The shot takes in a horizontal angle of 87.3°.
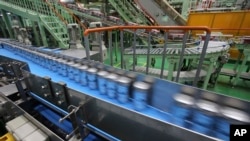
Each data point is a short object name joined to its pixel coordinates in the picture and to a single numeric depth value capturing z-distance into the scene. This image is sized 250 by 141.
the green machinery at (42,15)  4.11
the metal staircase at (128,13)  6.06
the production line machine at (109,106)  0.60
